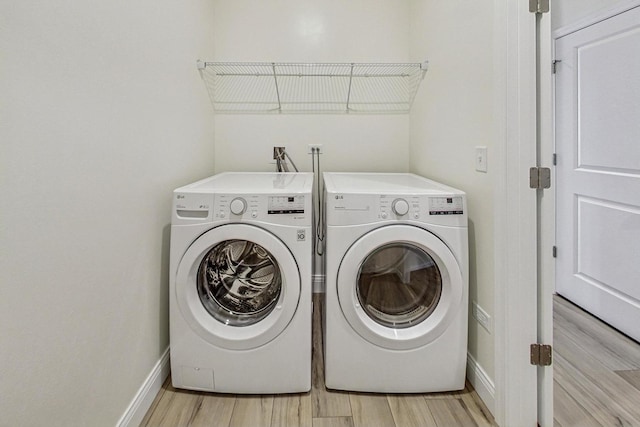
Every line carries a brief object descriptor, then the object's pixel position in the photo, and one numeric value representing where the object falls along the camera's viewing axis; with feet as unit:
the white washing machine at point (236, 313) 5.25
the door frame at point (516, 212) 4.58
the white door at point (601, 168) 6.86
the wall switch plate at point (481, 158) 5.21
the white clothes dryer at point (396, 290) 5.28
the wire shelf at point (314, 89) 8.83
